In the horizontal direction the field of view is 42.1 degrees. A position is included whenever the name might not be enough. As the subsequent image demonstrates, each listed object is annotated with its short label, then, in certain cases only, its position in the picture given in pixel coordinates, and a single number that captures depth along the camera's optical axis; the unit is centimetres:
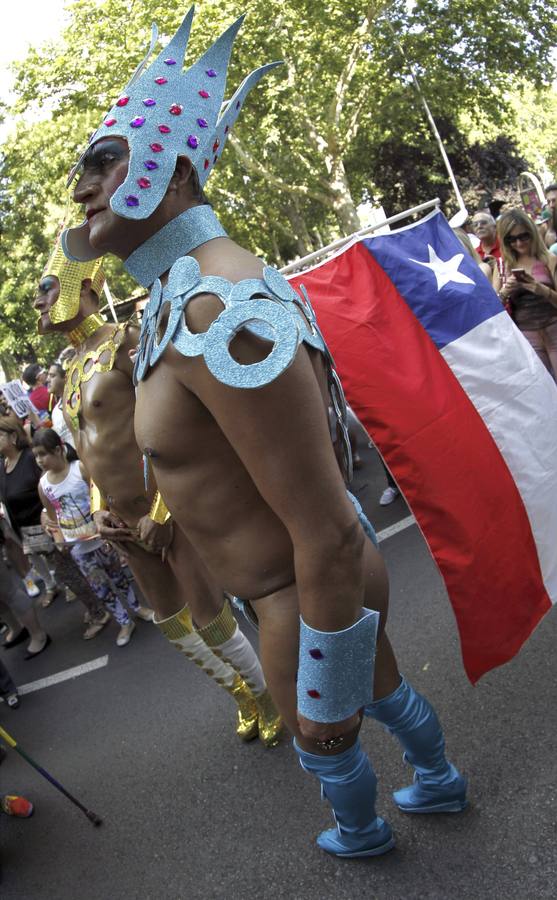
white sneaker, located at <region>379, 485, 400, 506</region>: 562
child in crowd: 496
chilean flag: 251
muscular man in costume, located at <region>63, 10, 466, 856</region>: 137
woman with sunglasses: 466
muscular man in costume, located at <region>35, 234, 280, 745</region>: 301
